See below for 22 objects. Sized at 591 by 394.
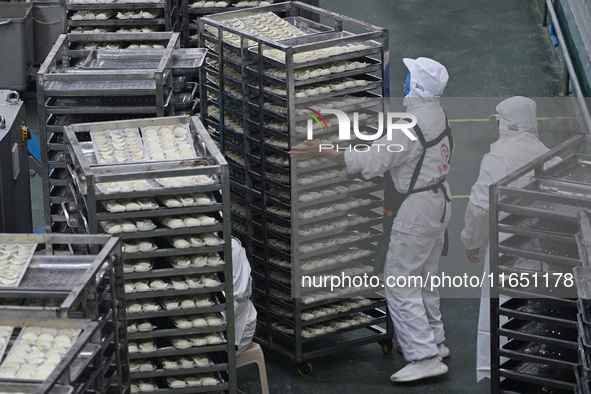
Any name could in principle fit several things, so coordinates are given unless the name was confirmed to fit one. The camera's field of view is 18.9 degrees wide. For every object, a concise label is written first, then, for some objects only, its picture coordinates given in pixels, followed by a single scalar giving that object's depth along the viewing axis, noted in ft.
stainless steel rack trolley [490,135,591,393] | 29.11
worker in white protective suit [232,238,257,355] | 33.64
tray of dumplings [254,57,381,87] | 36.80
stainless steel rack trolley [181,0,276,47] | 49.77
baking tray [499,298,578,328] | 29.05
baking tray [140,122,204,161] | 33.00
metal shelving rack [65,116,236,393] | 30.32
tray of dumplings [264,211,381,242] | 38.39
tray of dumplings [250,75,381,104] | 36.86
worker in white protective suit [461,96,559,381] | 35.89
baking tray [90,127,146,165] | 32.27
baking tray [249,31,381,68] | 36.45
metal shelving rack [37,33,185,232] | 36.68
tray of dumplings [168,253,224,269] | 31.55
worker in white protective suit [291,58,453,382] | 37.23
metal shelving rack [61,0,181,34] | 46.95
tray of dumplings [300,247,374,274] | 38.83
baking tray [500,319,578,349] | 29.11
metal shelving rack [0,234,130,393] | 22.52
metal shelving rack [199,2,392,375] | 37.45
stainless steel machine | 39.43
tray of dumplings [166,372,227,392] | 32.61
